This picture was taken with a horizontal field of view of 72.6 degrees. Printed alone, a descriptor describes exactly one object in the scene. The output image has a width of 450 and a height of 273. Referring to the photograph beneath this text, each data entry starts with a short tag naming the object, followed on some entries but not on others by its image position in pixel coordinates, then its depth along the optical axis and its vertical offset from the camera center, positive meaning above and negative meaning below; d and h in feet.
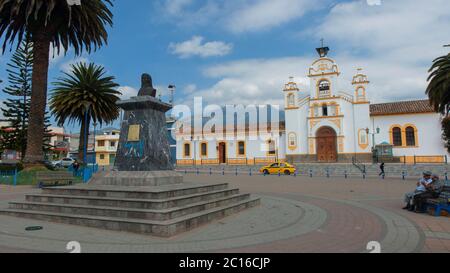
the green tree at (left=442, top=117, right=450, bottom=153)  90.49 +9.28
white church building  109.19 +12.01
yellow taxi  90.89 -2.04
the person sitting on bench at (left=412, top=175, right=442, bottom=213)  27.99 -3.17
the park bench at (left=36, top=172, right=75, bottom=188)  47.15 -2.37
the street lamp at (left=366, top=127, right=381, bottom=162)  109.29 +10.34
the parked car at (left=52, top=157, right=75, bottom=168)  130.54 +0.59
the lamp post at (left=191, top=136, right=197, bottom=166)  135.70 +5.24
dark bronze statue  33.22 +8.28
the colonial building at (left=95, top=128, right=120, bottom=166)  178.70 +8.82
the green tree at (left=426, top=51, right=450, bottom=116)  60.85 +15.64
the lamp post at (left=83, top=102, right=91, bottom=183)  69.33 +11.25
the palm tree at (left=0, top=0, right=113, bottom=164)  58.34 +26.32
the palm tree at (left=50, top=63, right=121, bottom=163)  71.51 +15.39
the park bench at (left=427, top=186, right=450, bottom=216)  26.18 -3.61
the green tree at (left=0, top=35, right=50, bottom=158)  96.53 +16.56
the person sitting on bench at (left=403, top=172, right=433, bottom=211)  28.70 -2.42
